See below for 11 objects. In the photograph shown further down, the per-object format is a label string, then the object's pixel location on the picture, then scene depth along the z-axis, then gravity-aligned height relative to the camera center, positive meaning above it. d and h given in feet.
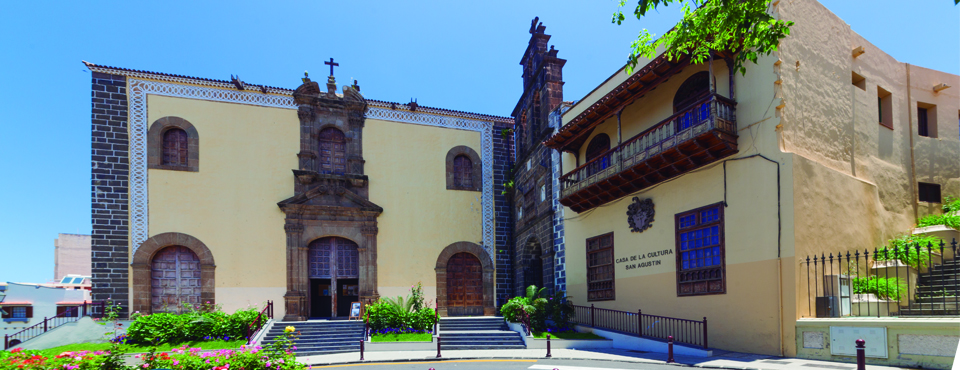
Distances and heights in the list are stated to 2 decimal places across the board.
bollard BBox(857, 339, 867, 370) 23.92 -5.31
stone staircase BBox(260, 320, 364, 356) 49.32 -9.33
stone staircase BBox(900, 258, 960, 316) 32.94 -4.30
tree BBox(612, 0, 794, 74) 24.10 +8.77
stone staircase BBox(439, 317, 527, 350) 49.49 -9.41
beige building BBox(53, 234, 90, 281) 159.84 -5.27
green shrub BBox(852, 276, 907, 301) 35.42 -3.89
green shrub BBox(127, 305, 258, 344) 49.85 -8.04
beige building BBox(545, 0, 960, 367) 35.76 +3.79
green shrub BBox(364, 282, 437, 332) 53.16 -7.91
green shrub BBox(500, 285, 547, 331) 51.21 -7.31
